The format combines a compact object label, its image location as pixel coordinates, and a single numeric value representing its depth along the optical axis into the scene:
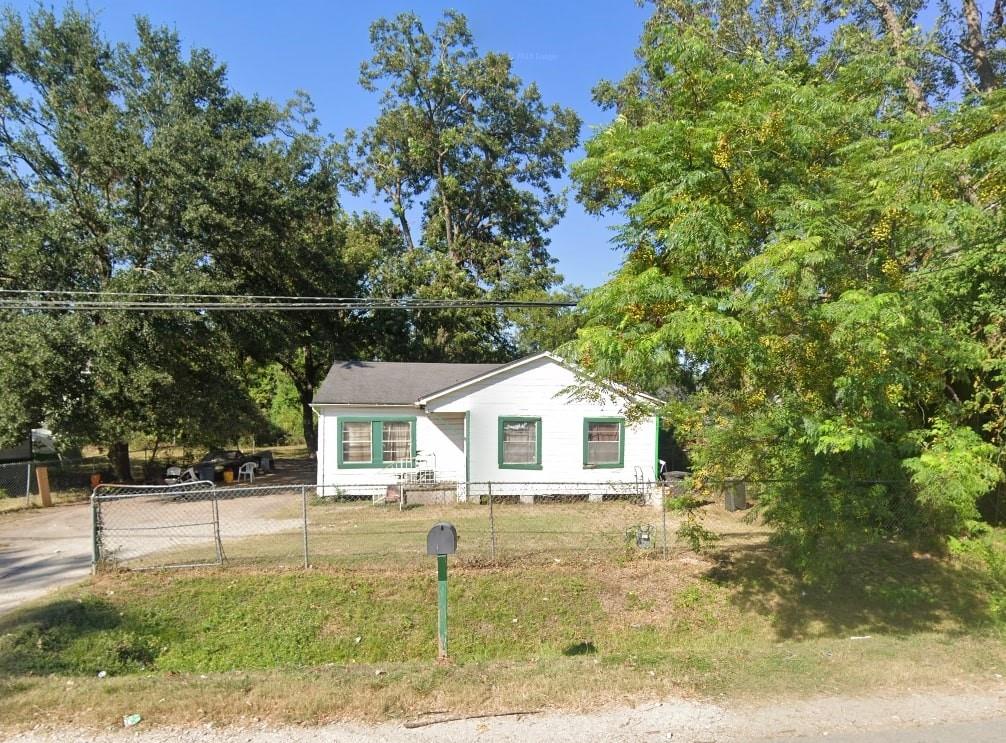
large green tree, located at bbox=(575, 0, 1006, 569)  5.44
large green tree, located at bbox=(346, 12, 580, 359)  29.02
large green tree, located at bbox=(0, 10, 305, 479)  16.06
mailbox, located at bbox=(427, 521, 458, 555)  5.74
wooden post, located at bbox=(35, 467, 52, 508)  15.70
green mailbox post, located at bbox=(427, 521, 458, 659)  5.73
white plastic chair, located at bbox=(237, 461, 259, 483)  20.00
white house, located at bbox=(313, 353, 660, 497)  15.53
